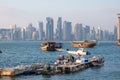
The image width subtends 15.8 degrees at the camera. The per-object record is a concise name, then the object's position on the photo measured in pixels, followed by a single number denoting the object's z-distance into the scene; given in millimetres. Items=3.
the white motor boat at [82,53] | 120700
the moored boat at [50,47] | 157500
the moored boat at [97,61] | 83481
